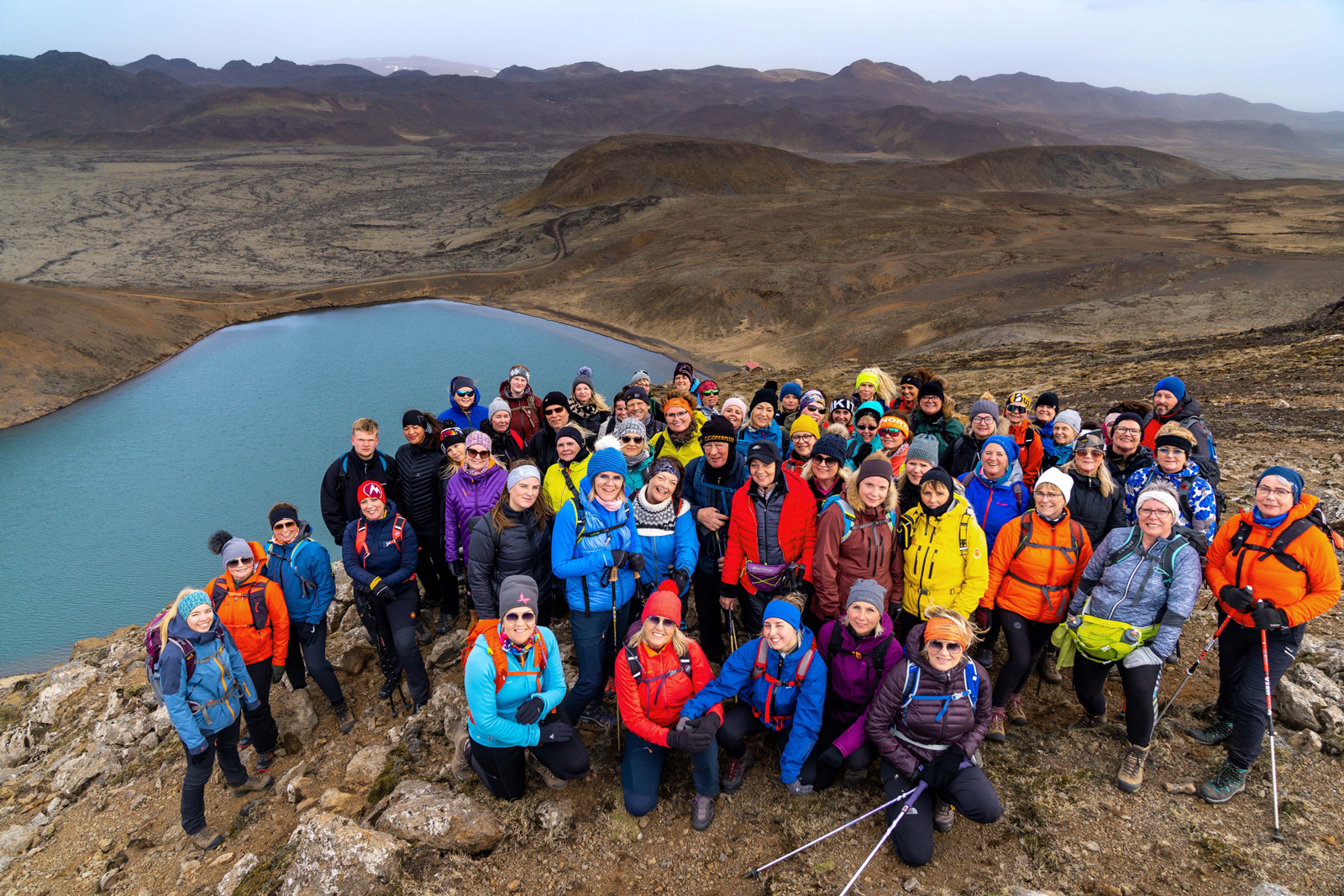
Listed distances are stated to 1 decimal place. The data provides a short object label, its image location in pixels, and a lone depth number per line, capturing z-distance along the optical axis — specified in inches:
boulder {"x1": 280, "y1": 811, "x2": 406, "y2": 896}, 145.2
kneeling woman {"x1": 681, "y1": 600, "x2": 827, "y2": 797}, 157.5
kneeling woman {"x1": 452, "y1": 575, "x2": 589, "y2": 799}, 160.6
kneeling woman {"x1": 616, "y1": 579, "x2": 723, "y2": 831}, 156.9
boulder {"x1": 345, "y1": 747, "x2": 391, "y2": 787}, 196.5
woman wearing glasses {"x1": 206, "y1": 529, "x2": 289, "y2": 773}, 196.7
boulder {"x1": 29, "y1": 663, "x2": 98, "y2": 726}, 279.0
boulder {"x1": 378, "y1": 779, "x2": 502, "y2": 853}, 159.9
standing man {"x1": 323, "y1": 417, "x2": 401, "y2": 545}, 237.5
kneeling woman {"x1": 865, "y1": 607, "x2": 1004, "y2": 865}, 150.9
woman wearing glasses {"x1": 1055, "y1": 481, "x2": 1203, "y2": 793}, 158.2
